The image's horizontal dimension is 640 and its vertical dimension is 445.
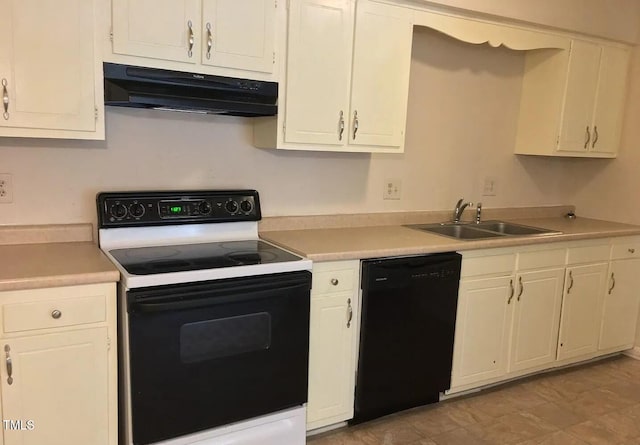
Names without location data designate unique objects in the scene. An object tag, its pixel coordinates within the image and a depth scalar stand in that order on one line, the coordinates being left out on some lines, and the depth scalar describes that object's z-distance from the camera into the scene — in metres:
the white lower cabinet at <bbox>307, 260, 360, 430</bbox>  2.37
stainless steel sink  3.33
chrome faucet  3.35
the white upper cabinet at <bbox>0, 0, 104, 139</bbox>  1.91
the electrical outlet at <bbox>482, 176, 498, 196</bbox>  3.60
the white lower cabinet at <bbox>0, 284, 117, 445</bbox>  1.80
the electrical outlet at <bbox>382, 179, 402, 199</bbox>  3.19
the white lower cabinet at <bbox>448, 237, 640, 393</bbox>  2.84
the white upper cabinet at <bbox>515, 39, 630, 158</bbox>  3.38
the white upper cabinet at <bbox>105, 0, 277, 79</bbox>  2.07
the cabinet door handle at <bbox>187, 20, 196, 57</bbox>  2.17
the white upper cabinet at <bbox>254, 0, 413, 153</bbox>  2.45
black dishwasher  2.48
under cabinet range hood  2.08
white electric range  1.94
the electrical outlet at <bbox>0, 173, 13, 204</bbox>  2.23
